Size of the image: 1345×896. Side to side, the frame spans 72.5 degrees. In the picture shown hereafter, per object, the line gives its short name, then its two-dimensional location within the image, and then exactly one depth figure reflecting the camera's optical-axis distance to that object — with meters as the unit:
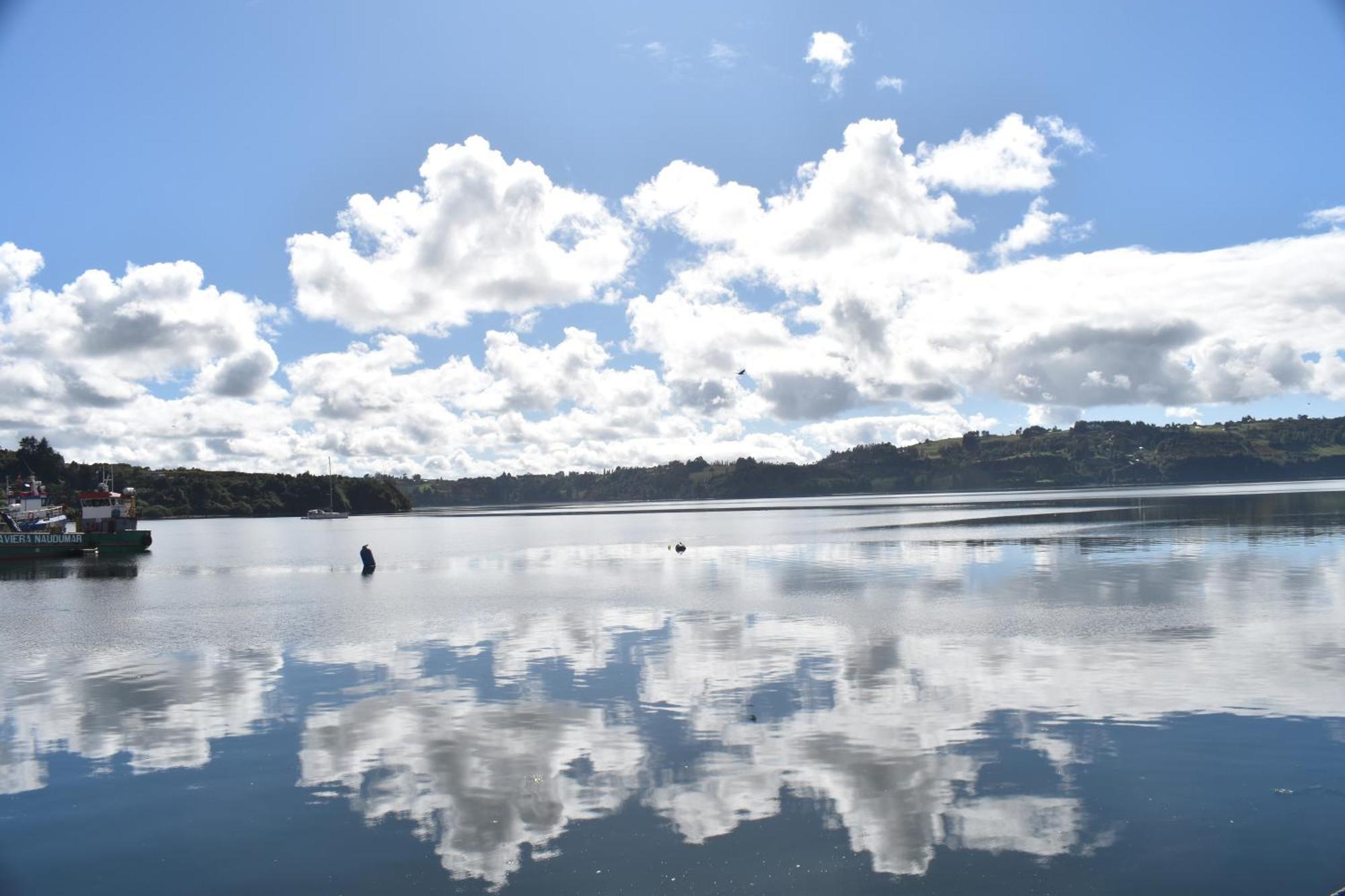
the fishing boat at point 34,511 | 131.50
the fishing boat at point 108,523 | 121.62
